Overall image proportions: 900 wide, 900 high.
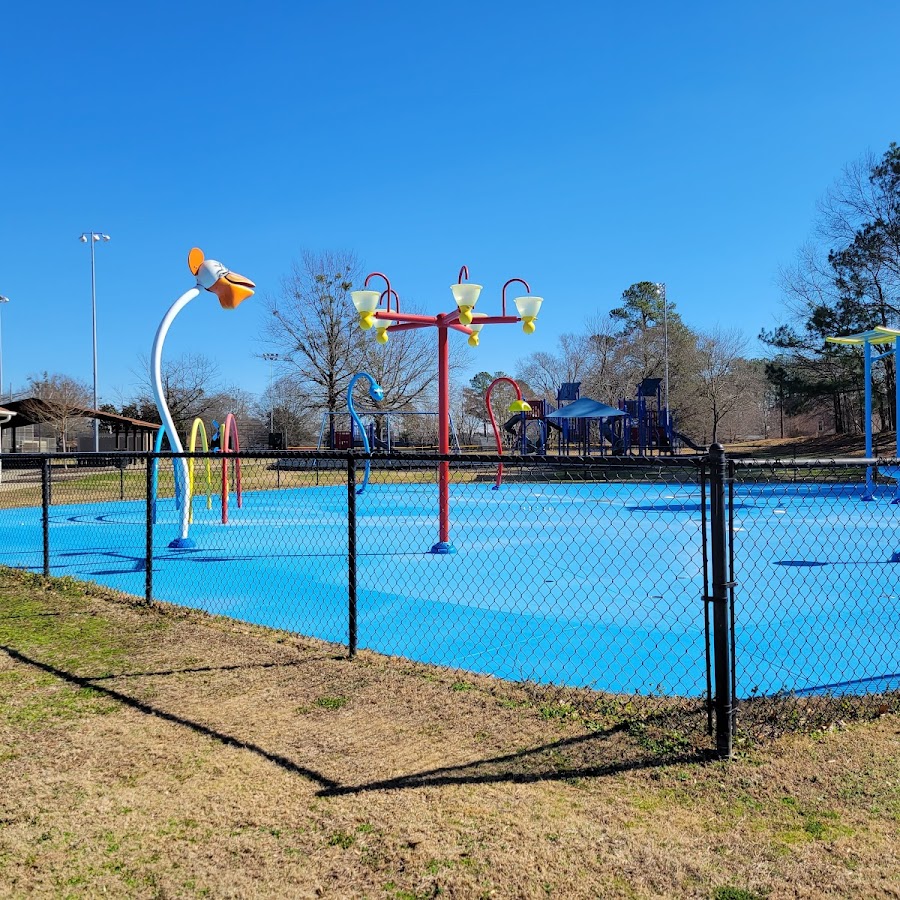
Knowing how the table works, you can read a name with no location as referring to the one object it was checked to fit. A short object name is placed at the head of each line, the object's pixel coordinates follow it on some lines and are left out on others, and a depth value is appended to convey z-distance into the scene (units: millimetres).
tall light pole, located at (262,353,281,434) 39594
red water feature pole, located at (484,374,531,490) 17753
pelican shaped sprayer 11375
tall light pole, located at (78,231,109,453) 38688
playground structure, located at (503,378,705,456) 27891
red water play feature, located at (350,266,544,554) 9711
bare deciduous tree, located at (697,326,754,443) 52219
